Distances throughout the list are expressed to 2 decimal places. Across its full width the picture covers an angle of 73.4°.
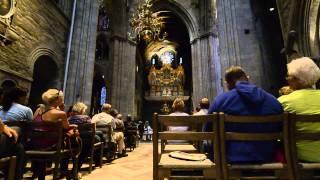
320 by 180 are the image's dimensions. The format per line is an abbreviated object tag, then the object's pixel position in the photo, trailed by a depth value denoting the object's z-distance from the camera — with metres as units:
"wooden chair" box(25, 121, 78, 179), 2.46
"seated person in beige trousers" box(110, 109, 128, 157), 5.64
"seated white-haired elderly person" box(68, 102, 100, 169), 3.67
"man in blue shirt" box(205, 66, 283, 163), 1.53
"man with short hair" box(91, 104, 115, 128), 4.81
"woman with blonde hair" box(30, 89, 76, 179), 2.67
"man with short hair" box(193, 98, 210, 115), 3.90
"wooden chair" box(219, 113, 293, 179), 1.47
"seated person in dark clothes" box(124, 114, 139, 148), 7.53
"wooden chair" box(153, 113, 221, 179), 1.51
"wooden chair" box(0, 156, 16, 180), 1.68
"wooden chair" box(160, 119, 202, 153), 2.43
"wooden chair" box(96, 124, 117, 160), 4.43
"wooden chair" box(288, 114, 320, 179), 1.46
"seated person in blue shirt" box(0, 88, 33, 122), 2.49
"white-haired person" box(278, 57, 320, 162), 1.58
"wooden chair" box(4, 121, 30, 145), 2.08
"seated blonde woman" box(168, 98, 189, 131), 3.70
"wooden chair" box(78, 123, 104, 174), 3.51
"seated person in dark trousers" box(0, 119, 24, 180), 1.67
